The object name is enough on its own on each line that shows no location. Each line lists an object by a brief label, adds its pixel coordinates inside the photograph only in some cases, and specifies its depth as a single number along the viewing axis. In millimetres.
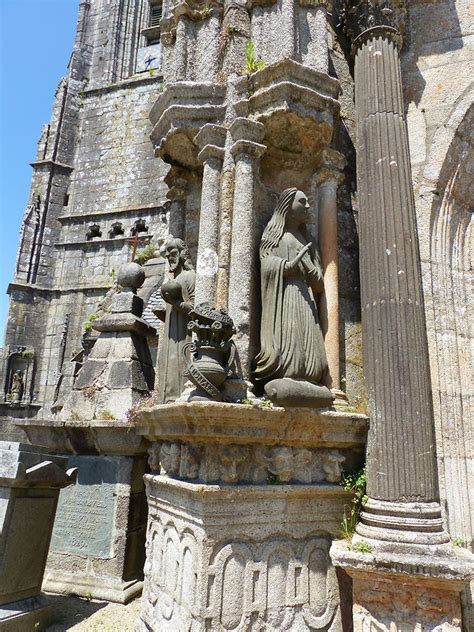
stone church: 2842
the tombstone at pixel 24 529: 3402
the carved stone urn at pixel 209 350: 2881
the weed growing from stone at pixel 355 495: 3133
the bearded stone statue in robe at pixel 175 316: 3895
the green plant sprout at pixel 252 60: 4008
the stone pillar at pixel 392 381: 2725
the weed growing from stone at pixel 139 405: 4220
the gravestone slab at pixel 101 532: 4254
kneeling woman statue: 3100
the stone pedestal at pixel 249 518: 2725
